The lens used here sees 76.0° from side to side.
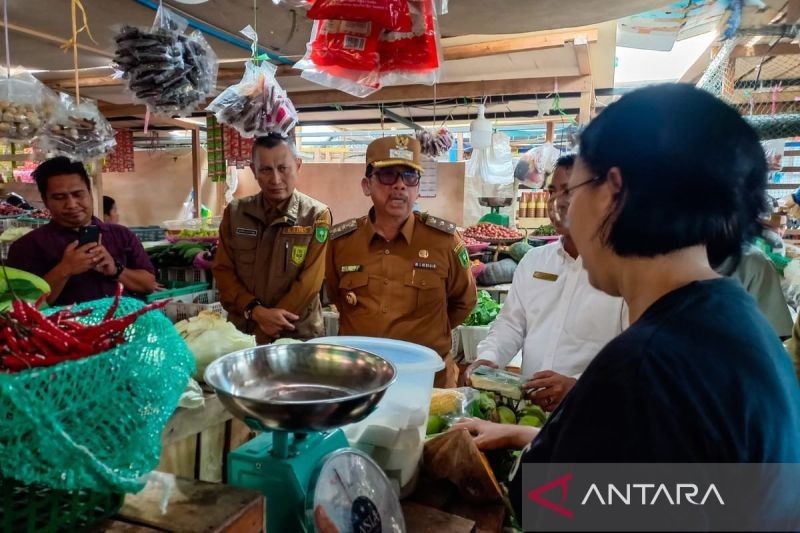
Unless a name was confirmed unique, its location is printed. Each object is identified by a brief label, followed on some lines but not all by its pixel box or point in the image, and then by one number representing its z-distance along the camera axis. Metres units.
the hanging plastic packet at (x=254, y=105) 2.68
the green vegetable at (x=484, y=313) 4.72
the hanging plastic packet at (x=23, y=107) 2.46
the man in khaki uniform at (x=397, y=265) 2.60
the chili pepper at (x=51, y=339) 0.94
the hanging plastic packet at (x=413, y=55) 2.20
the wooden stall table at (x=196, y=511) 0.89
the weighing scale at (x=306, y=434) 0.92
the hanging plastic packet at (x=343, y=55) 2.22
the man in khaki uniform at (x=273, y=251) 2.85
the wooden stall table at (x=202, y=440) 1.25
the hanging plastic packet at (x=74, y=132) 2.75
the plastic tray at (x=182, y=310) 3.71
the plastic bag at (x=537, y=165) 5.97
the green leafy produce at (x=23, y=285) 1.25
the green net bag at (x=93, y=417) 0.70
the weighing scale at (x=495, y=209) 6.91
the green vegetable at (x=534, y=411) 1.68
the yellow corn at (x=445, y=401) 1.63
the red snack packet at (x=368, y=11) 1.93
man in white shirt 2.08
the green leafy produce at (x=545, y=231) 6.61
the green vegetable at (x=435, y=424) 1.57
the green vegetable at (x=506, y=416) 1.65
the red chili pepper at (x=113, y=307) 1.10
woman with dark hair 0.74
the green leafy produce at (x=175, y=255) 4.76
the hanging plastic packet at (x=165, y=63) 2.26
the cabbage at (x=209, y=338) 1.41
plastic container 1.27
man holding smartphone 2.42
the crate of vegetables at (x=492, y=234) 6.04
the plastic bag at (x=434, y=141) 5.89
